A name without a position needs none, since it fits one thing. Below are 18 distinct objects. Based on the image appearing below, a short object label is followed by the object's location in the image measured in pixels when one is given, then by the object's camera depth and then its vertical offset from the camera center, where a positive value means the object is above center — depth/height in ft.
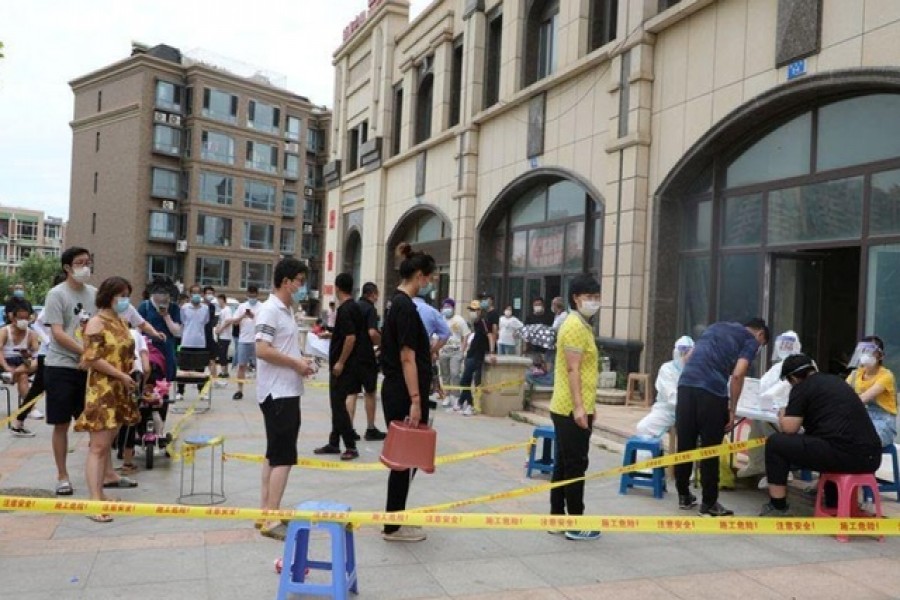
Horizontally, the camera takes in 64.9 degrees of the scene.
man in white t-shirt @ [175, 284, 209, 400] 37.04 -1.64
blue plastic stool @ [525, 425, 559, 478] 22.35 -4.53
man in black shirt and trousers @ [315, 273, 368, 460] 24.25 -2.22
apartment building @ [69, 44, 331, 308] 150.41 +27.86
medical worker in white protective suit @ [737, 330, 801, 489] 19.47 -1.97
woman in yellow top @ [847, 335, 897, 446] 20.34 -1.86
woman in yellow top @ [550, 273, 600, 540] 15.72 -1.81
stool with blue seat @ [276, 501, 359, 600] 11.35 -4.28
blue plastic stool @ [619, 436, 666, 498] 20.13 -4.48
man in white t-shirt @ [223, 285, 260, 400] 38.24 -1.73
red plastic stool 16.78 -3.89
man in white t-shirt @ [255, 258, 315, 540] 14.70 -1.92
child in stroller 20.77 -3.79
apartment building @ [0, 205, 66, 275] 318.24 +24.56
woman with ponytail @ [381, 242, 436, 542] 15.33 -1.29
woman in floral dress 16.30 -2.12
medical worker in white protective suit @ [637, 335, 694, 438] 21.49 -2.42
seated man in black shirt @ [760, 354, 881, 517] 16.75 -2.52
